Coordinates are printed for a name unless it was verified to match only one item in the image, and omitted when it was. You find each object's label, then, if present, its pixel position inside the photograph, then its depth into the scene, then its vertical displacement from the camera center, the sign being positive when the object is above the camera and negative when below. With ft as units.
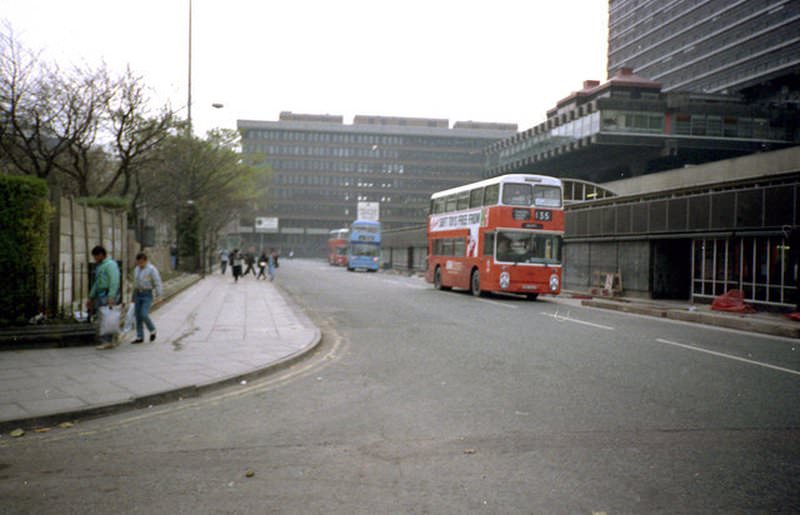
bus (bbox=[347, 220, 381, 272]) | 164.14 +0.61
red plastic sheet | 56.13 -4.67
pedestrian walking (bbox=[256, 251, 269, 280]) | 113.80 -2.56
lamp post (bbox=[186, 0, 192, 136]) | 91.15 +21.23
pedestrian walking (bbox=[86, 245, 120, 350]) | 30.27 -1.93
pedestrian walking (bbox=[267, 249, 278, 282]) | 104.39 -3.17
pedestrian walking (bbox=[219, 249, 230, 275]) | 145.00 -3.34
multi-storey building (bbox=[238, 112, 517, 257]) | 398.42 +54.49
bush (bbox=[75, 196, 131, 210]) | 59.42 +4.48
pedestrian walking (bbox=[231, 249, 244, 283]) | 99.66 -2.74
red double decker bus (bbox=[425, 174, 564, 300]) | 66.13 +1.79
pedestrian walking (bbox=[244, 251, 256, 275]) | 123.32 -2.41
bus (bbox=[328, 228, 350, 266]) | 202.37 +1.02
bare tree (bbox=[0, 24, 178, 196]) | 72.18 +16.62
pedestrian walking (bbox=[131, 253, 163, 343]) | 32.89 -2.33
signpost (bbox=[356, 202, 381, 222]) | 229.66 +14.42
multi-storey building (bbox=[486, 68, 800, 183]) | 189.26 +38.27
